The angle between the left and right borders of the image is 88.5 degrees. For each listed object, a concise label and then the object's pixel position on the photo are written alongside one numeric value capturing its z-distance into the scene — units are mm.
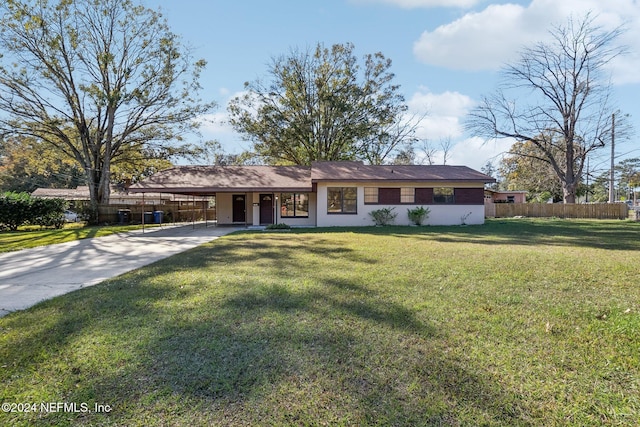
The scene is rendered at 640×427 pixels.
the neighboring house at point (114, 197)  31184
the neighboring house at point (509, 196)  41375
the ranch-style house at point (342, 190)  17359
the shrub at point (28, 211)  15578
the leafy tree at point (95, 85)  18844
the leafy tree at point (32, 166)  23500
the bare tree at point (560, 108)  24641
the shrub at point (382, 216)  17703
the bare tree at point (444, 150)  44344
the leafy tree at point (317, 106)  26062
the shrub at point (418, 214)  17812
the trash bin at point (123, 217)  21344
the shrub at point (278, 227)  16297
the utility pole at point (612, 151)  24389
